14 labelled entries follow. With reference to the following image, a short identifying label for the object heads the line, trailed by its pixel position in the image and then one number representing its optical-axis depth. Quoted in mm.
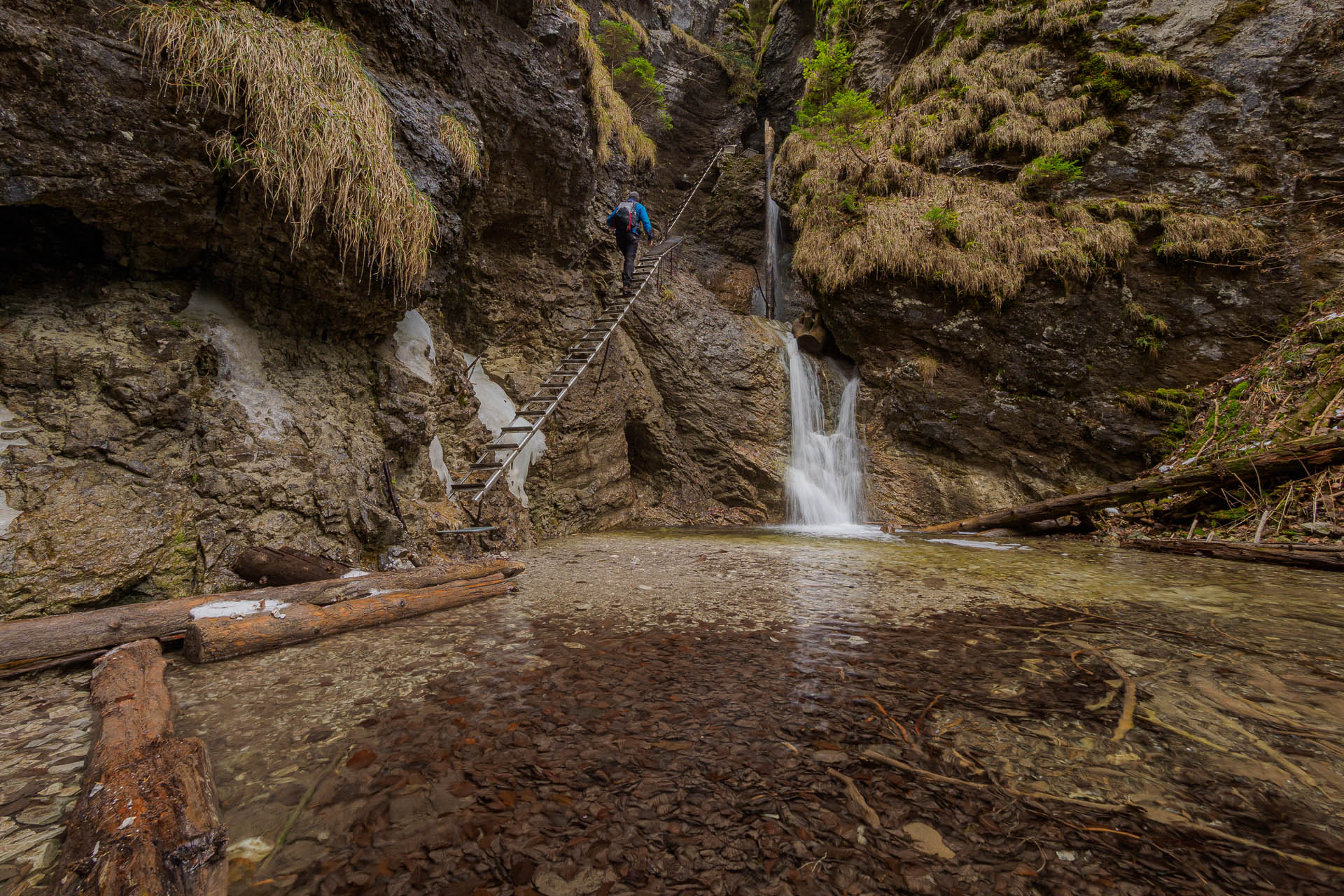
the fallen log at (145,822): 1021
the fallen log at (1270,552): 4090
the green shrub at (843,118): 10617
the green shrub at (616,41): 11883
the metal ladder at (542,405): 5895
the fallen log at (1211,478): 5043
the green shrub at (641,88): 12500
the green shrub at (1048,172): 8781
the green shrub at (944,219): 9094
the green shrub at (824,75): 11607
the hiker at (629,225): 8945
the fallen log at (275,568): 3389
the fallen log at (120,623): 2260
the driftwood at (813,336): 10586
